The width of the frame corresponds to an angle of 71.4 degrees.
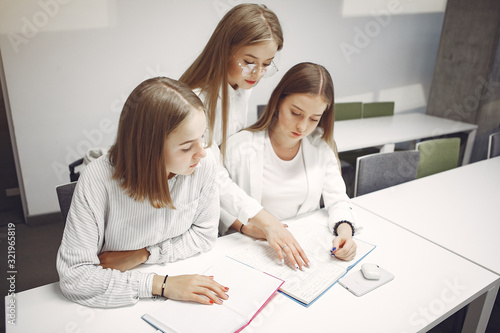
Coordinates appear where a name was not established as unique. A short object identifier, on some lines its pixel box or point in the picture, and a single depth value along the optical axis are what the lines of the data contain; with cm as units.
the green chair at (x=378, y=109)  386
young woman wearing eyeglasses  138
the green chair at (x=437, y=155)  237
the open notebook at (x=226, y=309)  94
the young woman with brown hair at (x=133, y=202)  99
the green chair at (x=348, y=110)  367
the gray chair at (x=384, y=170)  196
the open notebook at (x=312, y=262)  111
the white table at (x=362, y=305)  96
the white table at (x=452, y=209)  145
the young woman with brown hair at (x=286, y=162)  159
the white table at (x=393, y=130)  297
